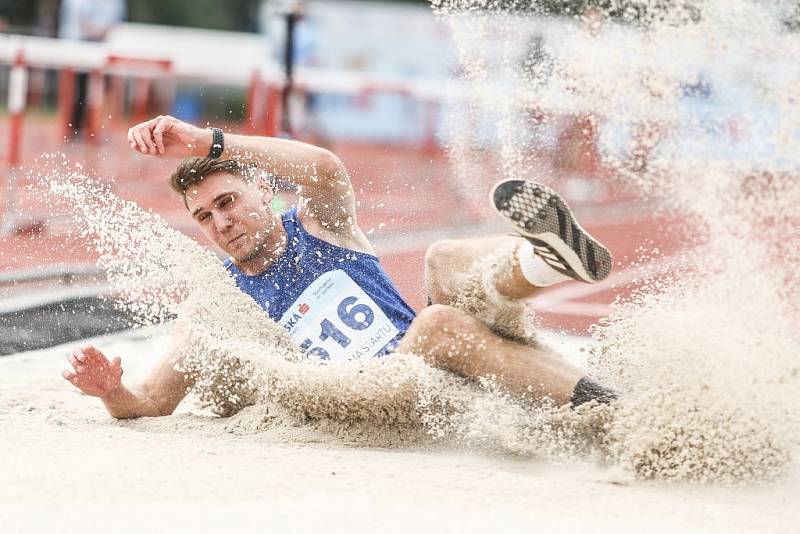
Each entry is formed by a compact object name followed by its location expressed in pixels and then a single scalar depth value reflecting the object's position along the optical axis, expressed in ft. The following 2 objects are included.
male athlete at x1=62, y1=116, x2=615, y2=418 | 21.36
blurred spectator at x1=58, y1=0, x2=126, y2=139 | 74.28
